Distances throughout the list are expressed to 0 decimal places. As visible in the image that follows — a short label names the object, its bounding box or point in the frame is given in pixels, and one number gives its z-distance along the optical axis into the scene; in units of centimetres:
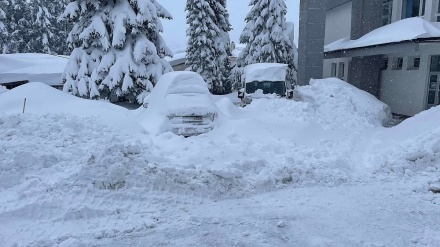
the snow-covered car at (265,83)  1497
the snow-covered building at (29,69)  2155
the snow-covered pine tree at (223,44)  2683
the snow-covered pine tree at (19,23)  3447
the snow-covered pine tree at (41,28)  3500
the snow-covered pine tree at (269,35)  2341
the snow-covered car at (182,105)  843
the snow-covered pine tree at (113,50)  1423
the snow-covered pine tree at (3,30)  3126
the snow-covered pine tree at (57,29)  3725
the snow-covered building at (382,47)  1469
